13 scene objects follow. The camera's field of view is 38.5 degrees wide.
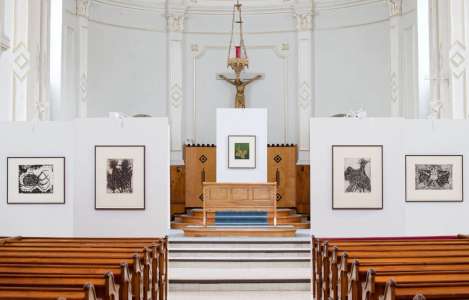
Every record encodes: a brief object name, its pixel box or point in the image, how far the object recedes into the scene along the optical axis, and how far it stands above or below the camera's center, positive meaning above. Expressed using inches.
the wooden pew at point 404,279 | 184.2 -29.1
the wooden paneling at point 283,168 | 670.5 +8.8
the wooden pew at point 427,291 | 165.6 -28.8
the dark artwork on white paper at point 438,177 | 454.9 -0.2
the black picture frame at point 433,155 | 454.9 +1.2
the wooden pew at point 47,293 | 161.5 -29.2
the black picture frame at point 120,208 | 452.4 -9.7
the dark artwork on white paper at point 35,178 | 450.0 -0.9
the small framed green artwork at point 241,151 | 565.3 +21.6
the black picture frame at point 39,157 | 450.3 +0.4
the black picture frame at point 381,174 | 454.9 +3.2
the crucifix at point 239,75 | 708.7 +110.1
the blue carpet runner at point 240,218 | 561.1 -35.1
